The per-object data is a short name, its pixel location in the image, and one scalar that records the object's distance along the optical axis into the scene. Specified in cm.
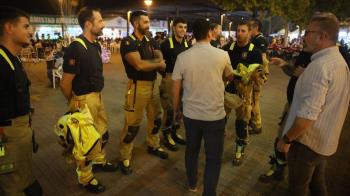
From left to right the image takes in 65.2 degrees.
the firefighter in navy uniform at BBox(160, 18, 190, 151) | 446
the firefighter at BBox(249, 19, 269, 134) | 556
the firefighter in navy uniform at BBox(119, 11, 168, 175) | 362
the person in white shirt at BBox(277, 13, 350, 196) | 210
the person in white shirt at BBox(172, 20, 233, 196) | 287
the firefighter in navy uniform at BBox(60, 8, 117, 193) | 319
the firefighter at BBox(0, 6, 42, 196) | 235
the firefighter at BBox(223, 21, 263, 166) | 412
